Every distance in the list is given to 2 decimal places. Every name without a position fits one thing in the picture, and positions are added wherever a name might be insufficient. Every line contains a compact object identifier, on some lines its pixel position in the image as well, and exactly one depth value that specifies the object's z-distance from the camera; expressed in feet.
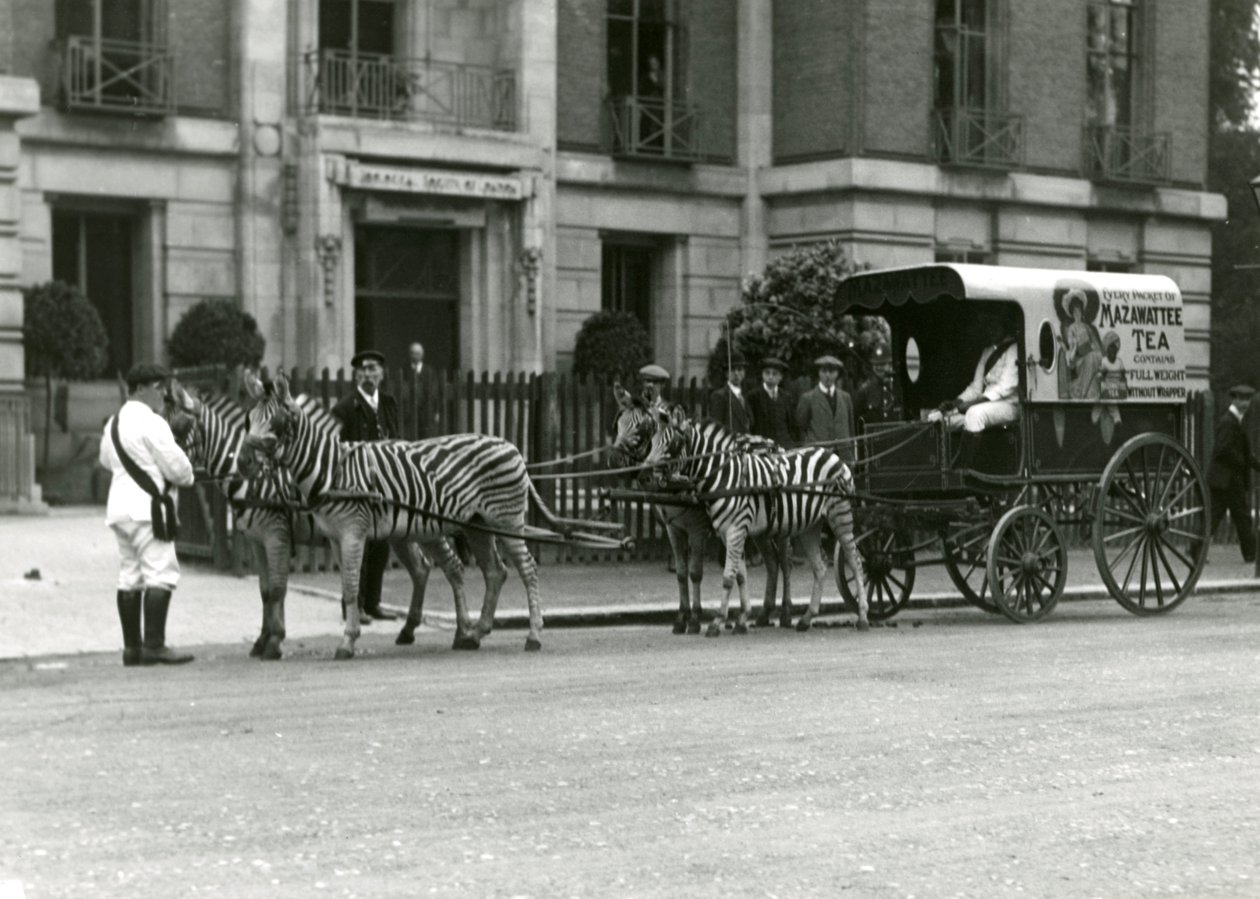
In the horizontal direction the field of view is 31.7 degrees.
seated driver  59.77
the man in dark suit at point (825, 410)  70.74
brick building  102.37
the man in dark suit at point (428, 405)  75.61
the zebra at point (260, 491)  51.85
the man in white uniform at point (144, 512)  50.01
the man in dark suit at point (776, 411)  71.82
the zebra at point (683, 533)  56.24
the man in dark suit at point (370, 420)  59.11
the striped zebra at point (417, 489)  51.93
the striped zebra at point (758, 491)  56.75
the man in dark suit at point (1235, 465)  83.30
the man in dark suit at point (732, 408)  72.38
